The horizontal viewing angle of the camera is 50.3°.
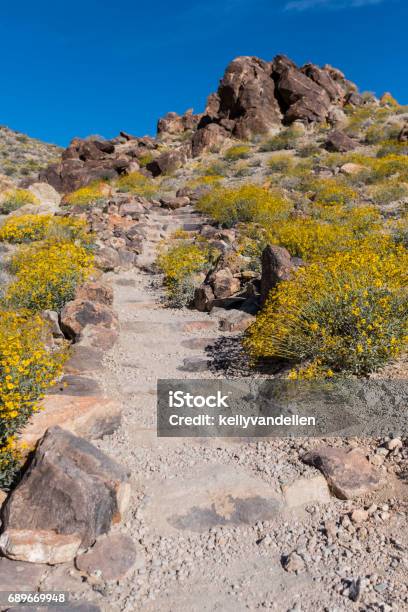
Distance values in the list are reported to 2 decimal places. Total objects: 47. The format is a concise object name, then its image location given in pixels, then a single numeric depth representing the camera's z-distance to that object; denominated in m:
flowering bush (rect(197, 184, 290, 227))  14.30
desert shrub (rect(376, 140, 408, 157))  23.05
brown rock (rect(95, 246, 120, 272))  11.45
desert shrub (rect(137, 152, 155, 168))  29.90
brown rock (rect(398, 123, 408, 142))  24.66
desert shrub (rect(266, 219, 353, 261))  9.42
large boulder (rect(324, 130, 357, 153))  25.80
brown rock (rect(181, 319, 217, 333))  8.04
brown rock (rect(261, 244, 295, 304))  7.20
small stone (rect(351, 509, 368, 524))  3.45
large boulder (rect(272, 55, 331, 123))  32.34
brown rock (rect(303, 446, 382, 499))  3.74
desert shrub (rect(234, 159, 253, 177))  23.98
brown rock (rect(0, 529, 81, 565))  3.09
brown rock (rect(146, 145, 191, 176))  28.30
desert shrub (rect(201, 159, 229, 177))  25.21
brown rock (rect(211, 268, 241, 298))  9.13
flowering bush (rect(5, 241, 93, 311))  7.65
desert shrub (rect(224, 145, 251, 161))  27.95
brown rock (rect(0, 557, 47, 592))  2.93
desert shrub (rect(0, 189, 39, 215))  17.77
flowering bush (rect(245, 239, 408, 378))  4.75
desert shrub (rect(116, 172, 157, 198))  22.94
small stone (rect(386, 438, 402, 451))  4.02
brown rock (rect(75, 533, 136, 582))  3.08
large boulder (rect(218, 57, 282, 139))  32.09
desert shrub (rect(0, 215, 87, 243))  12.38
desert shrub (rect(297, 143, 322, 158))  25.78
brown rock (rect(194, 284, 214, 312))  9.05
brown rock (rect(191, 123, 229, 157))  31.29
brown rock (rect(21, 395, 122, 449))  4.06
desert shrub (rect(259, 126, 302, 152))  28.36
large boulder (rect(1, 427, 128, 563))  3.15
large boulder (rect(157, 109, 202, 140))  41.72
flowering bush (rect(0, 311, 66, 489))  3.71
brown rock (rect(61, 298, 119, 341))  7.04
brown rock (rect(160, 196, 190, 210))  19.98
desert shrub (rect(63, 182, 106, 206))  20.27
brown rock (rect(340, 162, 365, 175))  20.32
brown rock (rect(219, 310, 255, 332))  7.67
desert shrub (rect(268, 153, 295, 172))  23.39
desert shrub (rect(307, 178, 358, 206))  15.91
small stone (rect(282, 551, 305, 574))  3.09
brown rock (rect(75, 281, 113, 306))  8.24
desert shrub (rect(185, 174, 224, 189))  22.53
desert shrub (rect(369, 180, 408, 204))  15.88
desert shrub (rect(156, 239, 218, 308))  9.67
